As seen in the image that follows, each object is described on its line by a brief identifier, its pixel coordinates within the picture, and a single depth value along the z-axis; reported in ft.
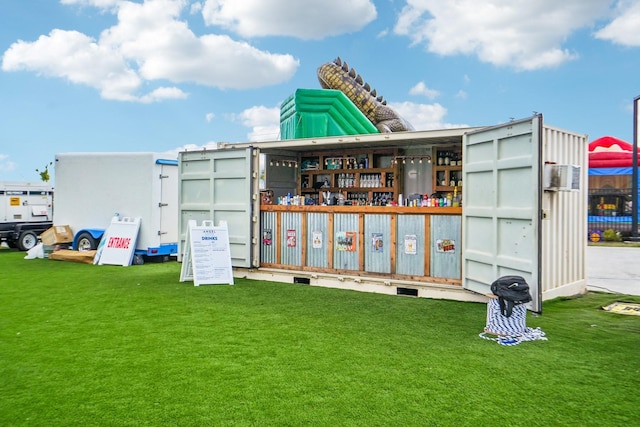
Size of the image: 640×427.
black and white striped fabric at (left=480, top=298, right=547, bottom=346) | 19.26
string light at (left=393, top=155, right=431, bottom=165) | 34.32
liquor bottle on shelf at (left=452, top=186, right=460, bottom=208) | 28.17
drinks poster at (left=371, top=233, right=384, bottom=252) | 30.17
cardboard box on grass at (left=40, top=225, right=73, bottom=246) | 46.54
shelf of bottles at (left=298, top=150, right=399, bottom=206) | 35.58
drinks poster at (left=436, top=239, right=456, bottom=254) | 27.84
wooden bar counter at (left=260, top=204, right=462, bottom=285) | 28.14
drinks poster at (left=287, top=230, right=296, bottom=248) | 33.32
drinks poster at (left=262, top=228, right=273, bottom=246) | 34.32
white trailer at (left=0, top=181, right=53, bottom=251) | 54.54
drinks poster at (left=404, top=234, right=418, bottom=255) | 28.94
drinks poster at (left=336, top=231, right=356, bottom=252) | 31.09
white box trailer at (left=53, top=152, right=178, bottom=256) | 42.60
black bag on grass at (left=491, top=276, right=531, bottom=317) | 19.46
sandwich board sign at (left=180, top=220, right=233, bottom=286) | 31.91
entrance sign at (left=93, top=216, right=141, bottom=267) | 42.06
